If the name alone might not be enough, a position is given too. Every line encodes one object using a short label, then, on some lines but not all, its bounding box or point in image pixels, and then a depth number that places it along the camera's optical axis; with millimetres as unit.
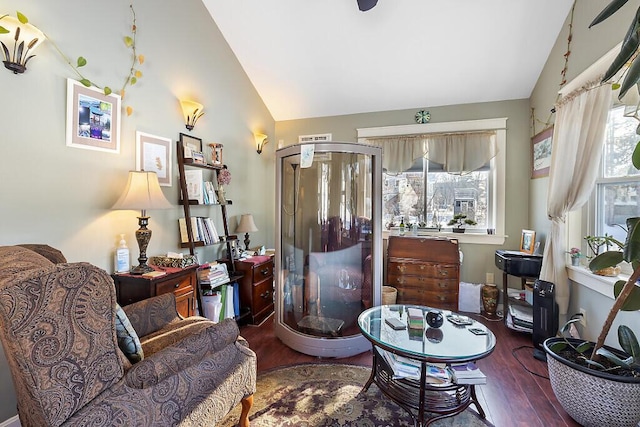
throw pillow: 1174
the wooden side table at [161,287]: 2018
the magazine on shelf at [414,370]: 1676
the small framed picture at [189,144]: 2779
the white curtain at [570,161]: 2117
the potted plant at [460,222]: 3727
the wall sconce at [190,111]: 2779
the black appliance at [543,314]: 2422
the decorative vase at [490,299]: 3336
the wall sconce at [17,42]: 1561
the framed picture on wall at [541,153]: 2927
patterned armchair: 822
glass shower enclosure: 2475
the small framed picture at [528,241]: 3103
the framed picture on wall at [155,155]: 2387
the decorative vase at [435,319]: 1846
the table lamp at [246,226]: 3408
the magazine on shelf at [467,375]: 1608
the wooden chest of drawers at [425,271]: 3365
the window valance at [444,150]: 3611
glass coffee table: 1521
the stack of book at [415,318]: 1848
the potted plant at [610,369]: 1368
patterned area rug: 1667
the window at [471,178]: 3568
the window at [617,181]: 2000
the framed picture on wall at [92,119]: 1902
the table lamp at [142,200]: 2045
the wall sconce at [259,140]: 3994
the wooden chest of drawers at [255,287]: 3031
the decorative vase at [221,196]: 3121
